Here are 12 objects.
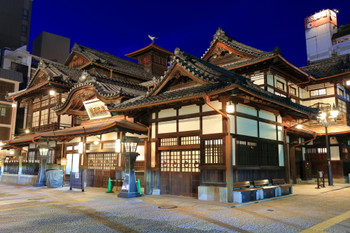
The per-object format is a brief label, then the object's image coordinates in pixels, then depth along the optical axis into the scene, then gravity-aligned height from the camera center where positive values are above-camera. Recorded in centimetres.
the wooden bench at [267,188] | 1567 -154
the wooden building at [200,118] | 1495 +287
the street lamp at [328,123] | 2225 +300
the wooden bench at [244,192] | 1396 -160
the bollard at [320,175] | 2083 -107
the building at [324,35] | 6799 +3073
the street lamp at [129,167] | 1589 -41
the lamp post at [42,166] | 2384 -56
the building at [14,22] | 7000 +3459
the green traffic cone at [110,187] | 1886 -180
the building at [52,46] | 7406 +2970
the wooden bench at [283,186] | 1717 -153
